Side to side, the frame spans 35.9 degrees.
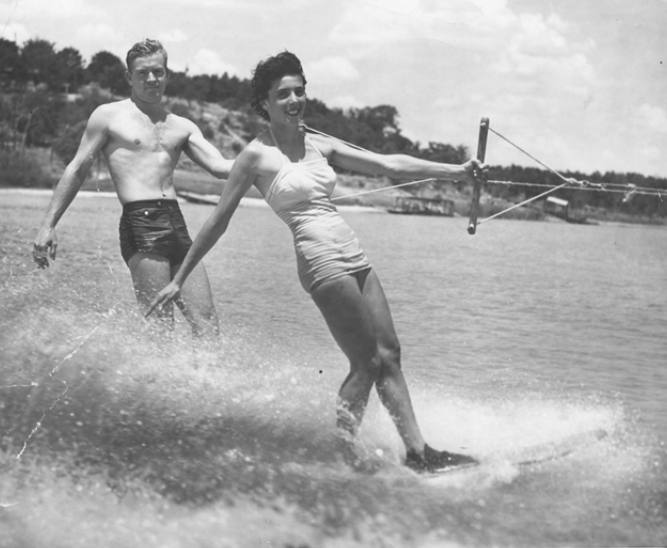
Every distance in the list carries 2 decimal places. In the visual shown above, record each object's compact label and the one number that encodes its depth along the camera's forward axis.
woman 5.11
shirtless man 6.10
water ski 5.20
